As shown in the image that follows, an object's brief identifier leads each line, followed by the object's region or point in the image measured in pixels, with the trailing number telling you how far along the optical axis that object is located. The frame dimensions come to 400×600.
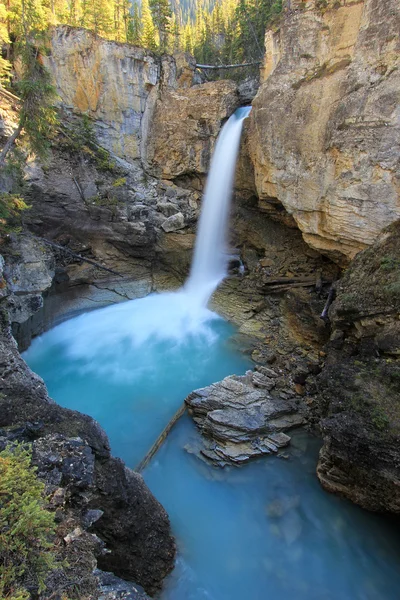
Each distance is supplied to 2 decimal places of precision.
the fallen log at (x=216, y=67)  23.68
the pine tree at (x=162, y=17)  26.06
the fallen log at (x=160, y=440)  8.34
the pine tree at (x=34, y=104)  10.37
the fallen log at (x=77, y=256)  14.02
